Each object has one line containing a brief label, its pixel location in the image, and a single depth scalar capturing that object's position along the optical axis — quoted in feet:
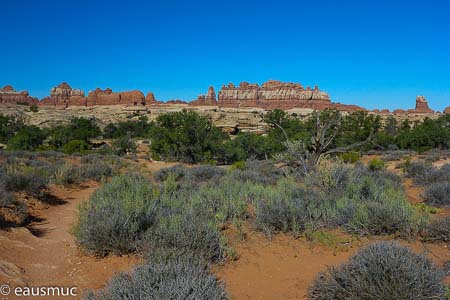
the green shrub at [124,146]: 89.45
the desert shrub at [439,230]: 17.93
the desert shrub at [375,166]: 50.25
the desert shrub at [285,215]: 19.61
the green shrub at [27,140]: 83.30
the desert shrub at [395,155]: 74.44
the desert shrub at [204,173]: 40.75
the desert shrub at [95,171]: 42.16
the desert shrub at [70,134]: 94.29
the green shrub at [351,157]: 67.92
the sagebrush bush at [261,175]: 35.97
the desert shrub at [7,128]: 109.88
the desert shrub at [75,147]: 80.43
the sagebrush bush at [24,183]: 28.07
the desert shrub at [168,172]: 42.91
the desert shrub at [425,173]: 37.75
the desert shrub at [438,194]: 27.17
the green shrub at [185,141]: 75.51
